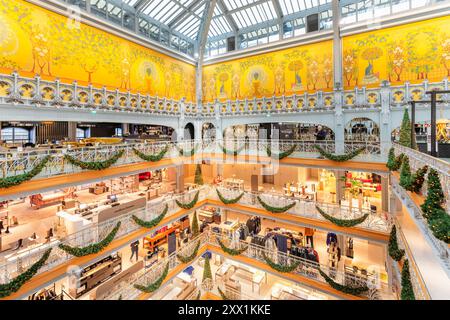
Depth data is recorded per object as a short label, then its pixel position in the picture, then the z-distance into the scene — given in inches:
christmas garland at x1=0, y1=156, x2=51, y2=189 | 279.9
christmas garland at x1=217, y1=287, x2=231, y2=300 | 491.1
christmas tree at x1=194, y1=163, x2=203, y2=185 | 722.2
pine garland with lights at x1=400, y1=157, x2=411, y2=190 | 229.1
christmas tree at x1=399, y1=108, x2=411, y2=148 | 347.2
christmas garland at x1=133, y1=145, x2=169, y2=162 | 452.3
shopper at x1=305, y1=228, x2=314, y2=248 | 597.1
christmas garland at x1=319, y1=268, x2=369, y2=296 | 397.1
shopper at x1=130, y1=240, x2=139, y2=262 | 542.3
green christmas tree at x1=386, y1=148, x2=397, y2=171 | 350.6
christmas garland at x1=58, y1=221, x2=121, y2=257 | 317.9
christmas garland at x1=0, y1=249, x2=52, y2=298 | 262.7
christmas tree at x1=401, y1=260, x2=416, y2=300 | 245.9
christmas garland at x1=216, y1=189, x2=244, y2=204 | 586.2
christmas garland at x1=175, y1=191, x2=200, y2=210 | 545.6
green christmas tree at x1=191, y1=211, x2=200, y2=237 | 626.2
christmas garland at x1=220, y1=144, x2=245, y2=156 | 607.7
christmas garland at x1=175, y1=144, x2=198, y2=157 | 576.8
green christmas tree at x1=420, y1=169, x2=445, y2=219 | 159.5
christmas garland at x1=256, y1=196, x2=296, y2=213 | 511.6
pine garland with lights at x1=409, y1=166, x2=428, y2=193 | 203.3
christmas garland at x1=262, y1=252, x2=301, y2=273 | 456.8
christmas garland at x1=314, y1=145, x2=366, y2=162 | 442.7
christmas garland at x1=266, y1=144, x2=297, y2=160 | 529.3
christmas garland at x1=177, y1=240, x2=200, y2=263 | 511.1
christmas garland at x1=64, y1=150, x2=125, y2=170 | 342.3
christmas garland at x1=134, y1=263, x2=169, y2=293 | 405.8
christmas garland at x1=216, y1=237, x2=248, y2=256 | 531.0
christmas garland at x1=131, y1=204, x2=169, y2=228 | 438.8
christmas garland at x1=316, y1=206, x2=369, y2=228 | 417.6
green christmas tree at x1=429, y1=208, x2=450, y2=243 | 139.4
